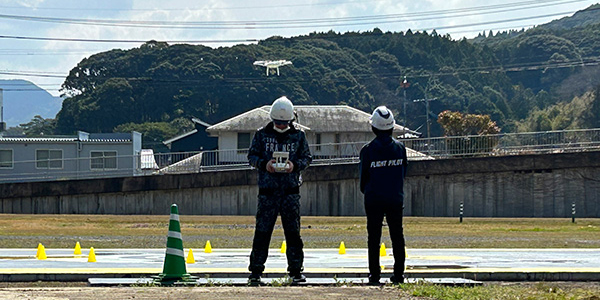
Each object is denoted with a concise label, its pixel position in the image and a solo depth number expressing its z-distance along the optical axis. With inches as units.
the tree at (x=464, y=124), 3757.4
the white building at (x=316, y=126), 2687.0
